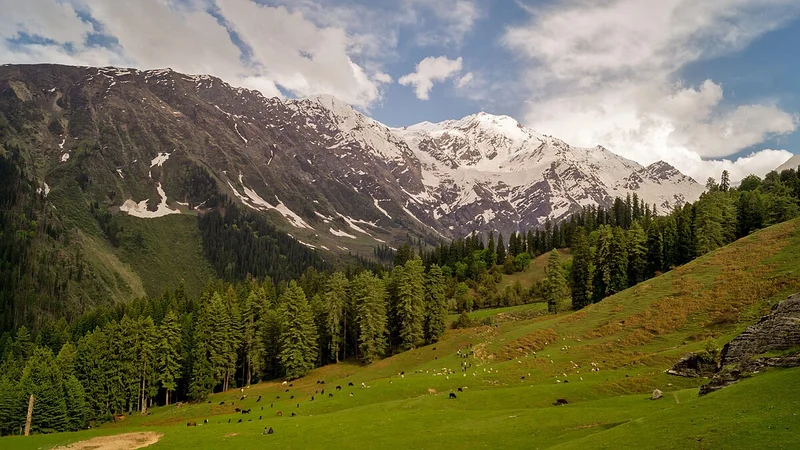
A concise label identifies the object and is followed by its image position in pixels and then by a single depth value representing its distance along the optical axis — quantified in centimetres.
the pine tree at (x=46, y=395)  7306
